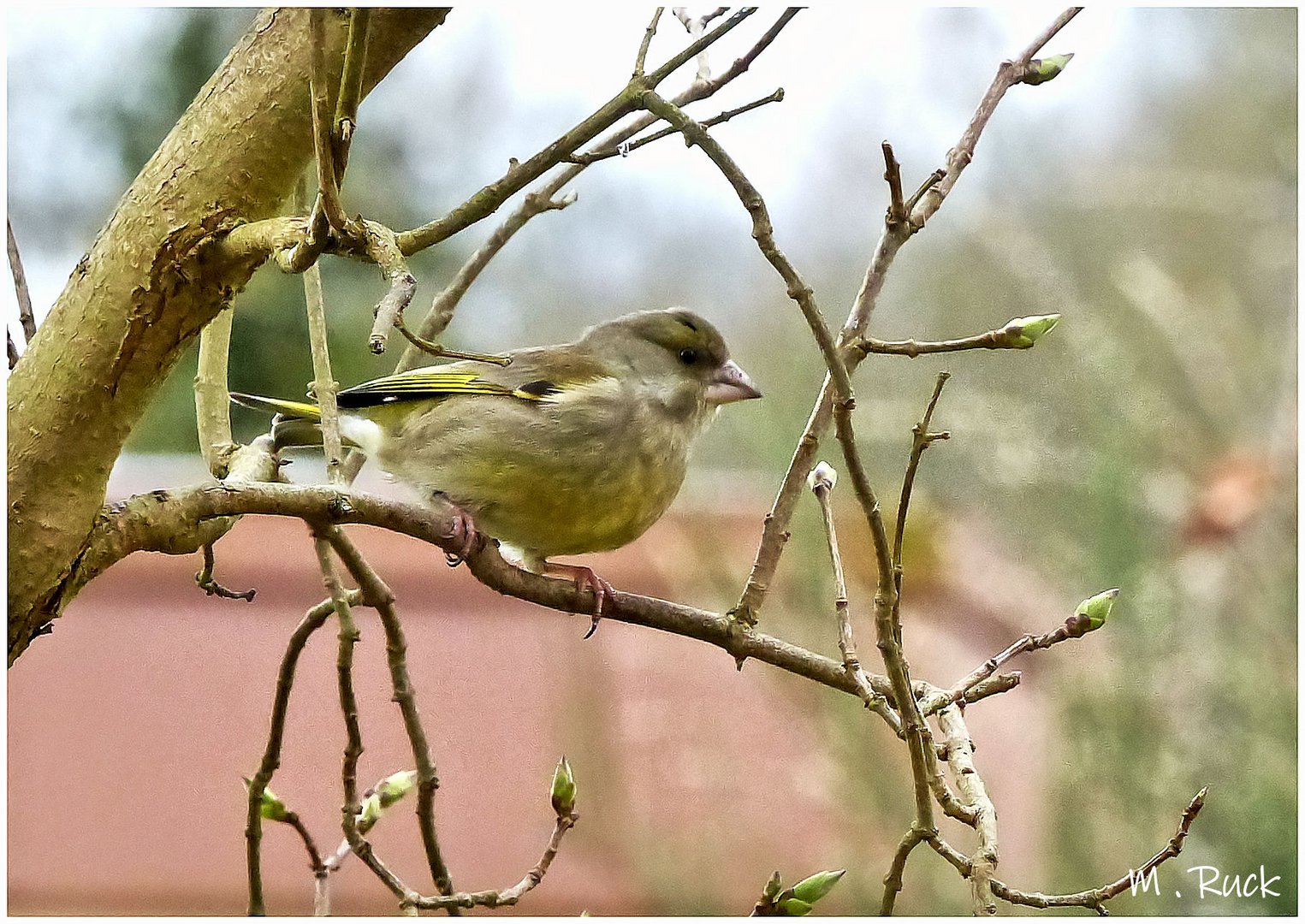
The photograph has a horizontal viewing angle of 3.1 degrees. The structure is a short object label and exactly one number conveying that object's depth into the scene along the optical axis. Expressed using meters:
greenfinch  6.11
